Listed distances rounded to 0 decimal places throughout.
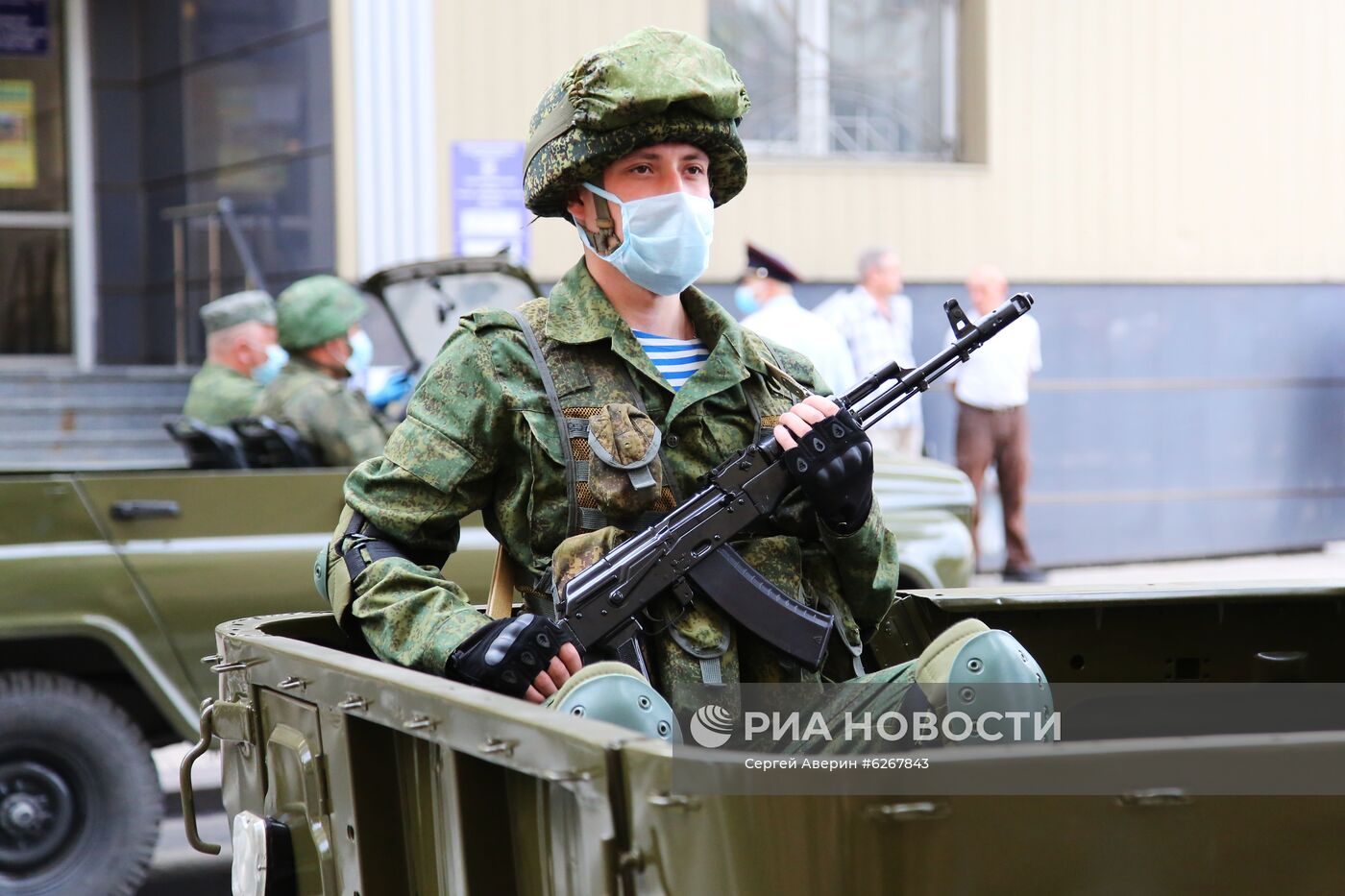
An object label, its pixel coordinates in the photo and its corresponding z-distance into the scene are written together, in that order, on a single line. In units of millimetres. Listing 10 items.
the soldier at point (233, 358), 13867
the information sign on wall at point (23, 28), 23469
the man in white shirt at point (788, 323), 17469
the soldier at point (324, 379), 11266
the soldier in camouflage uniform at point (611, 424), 5500
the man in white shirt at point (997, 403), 20922
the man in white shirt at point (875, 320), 20422
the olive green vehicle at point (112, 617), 9547
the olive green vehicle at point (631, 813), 3164
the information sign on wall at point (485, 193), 20578
